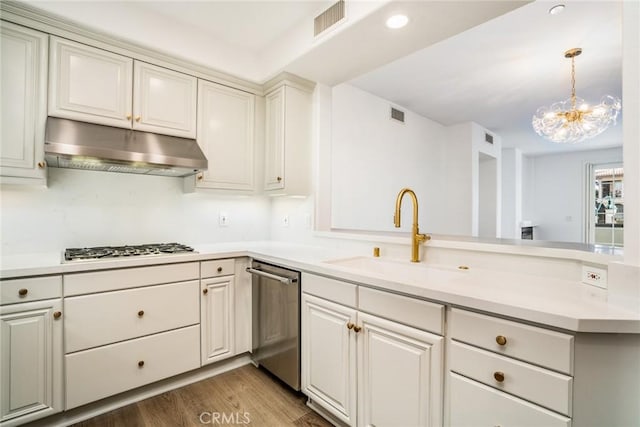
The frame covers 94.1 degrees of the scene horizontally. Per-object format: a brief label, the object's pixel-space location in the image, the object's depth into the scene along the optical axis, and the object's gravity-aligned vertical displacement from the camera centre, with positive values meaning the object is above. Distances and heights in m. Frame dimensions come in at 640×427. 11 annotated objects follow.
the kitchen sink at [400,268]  1.62 -0.32
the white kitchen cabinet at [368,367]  1.23 -0.73
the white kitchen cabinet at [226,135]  2.41 +0.66
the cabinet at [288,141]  2.54 +0.63
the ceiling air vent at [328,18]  1.85 +1.28
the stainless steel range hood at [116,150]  1.72 +0.39
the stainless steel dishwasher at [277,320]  1.87 -0.73
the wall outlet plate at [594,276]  1.15 -0.24
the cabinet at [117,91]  1.83 +0.82
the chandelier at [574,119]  3.03 +1.05
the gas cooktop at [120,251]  1.78 -0.26
